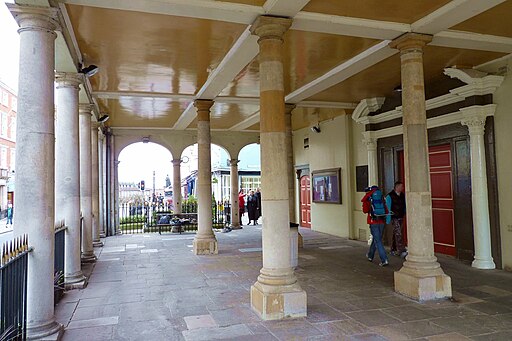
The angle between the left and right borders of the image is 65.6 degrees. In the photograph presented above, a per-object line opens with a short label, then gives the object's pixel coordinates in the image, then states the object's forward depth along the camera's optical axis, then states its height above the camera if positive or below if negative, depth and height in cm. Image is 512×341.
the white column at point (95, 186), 1121 +28
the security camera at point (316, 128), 1344 +208
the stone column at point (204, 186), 970 +16
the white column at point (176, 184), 1598 +39
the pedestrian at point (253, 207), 1766 -70
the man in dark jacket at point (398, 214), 861 -58
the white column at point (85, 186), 865 +22
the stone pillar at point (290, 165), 1030 +72
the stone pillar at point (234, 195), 1620 -13
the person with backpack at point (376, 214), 782 -52
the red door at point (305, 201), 1535 -44
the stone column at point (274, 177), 491 +18
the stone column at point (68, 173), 659 +39
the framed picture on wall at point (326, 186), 1261 +12
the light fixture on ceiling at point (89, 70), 664 +211
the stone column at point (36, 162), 397 +36
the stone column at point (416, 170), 564 +24
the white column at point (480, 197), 741 -23
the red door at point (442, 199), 845 -28
